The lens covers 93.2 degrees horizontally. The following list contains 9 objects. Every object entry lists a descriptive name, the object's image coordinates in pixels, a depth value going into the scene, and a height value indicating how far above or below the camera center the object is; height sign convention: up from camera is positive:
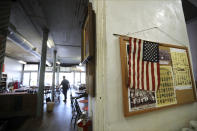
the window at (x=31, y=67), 11.78 +1.21
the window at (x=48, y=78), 12.46 -0.22
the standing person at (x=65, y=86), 6.76 -0.73
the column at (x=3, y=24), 2.24 +1.30
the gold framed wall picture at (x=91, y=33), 0.98 +0.46
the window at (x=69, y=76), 13.11 +0.00
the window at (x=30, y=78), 11.62 -0.24
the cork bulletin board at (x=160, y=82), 0.96 -0.09
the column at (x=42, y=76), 4.02 +0.02
